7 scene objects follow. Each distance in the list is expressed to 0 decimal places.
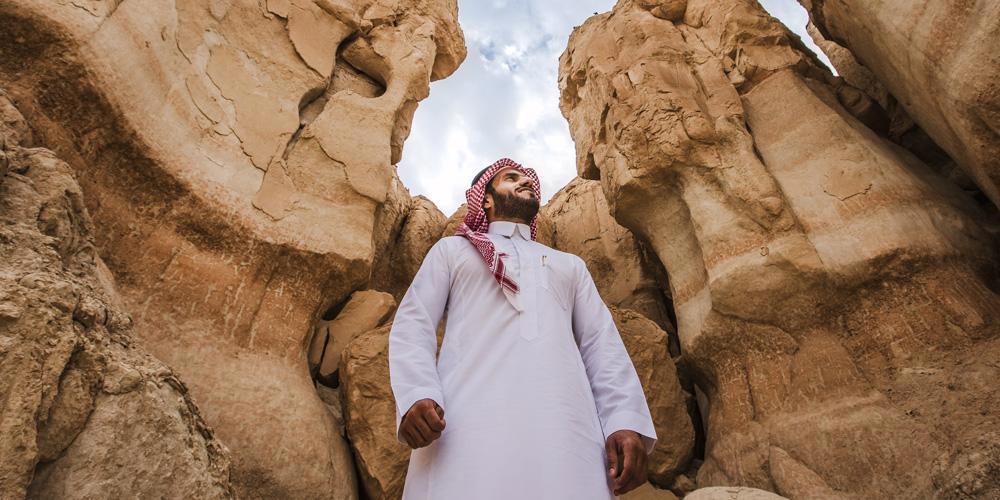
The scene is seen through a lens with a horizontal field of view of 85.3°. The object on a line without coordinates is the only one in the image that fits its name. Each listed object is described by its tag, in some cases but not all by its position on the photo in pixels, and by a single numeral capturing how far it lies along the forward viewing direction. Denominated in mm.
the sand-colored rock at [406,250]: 7127
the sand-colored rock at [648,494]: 4449
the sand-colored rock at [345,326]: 4727
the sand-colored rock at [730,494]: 3393
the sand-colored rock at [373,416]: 3928
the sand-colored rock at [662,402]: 4695
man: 2201
